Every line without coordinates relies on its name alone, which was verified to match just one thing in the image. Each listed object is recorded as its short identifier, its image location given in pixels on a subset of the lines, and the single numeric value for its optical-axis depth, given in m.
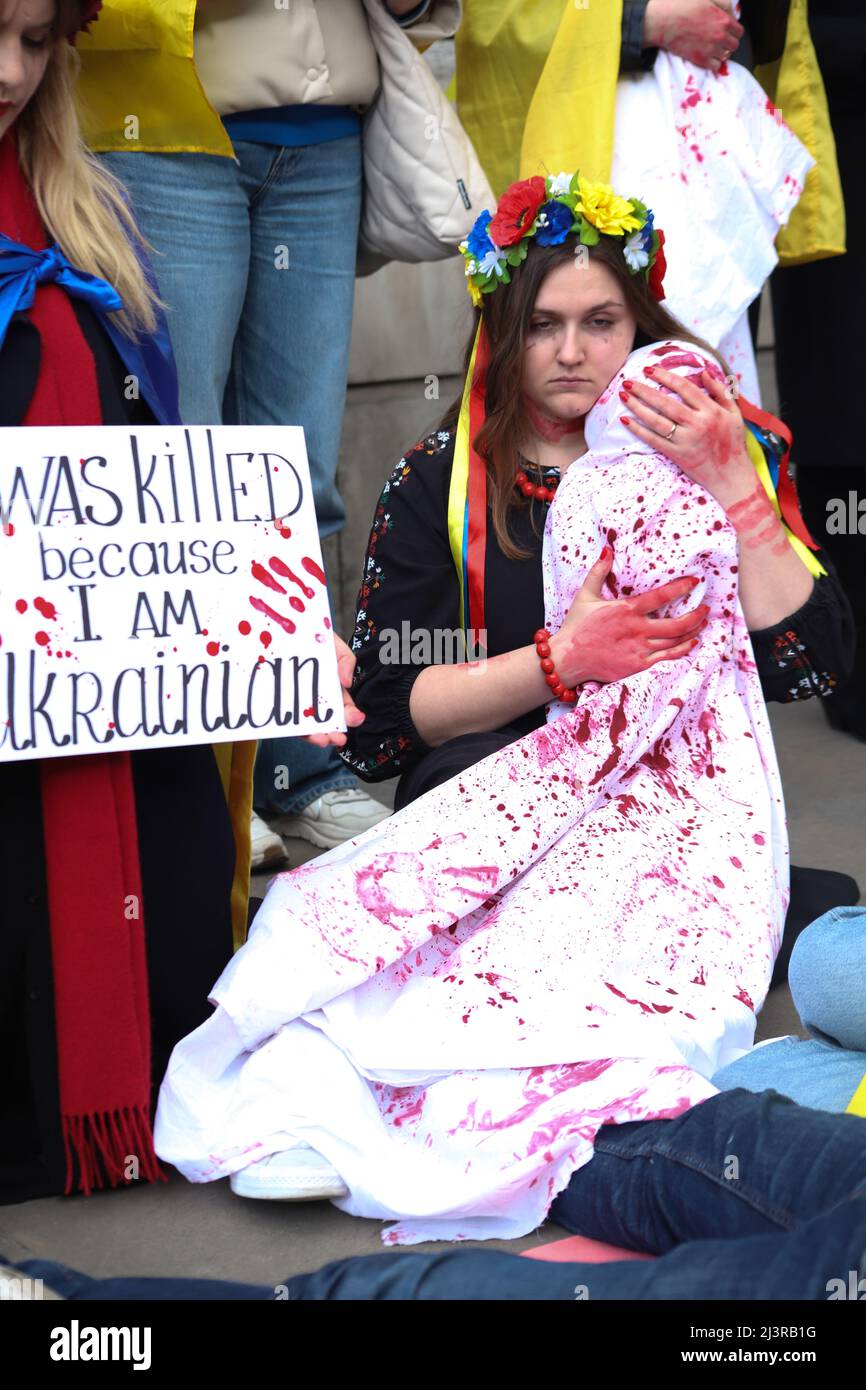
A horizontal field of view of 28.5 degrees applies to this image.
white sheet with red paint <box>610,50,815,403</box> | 3.26
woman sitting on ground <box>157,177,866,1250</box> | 2.10
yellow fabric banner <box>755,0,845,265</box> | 3.56
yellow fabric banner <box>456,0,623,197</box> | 3.23
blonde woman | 2.25
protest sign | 2.19
